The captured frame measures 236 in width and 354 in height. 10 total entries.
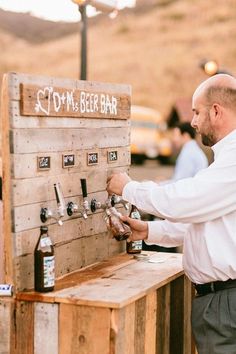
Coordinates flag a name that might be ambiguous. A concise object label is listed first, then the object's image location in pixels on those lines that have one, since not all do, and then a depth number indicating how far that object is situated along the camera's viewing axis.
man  4.14
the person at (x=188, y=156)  9.15
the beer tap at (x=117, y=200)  5.21
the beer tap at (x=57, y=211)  4.28
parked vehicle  32.06
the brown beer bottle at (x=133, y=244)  5.55
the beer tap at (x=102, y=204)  4.95
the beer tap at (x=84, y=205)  4.66
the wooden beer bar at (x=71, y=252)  4.05
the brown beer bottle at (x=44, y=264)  4.12
